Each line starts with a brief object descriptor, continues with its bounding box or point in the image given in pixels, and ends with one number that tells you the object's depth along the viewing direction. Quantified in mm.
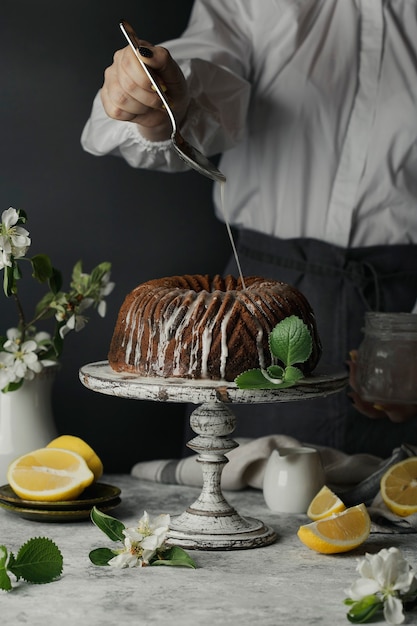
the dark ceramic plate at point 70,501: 1713
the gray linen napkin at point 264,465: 1811
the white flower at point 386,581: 1436
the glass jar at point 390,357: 1834
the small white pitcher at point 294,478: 1777
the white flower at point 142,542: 1560
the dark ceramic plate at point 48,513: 1704
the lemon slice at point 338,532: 1608
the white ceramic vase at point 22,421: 1850
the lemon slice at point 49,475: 1720
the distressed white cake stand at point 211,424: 1555
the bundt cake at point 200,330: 1596
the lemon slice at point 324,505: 1680
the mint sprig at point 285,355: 1558
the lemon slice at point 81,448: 1772
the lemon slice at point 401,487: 1729
